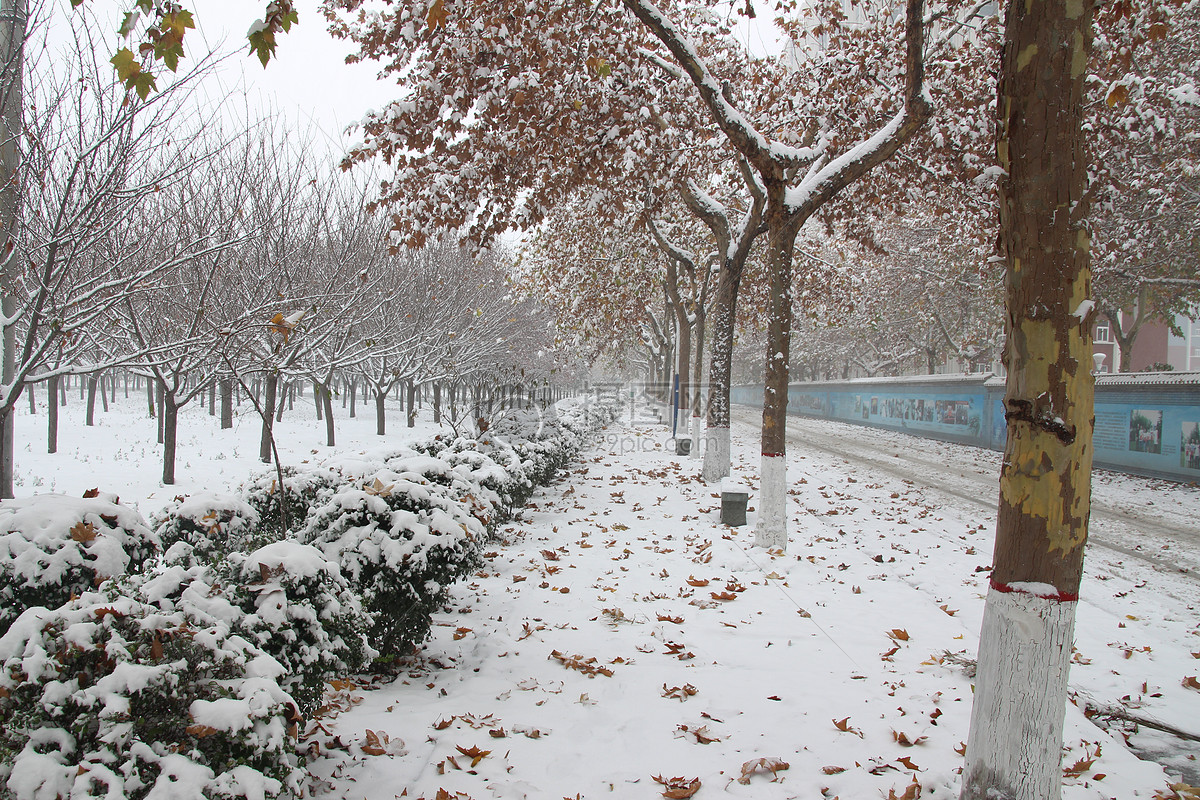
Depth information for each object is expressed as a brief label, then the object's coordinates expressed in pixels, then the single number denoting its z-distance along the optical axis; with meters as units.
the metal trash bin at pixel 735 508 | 8.80
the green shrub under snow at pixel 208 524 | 3.76
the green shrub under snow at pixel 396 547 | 3.84
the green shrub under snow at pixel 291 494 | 4.97
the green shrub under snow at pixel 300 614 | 2.69
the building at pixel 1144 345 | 41.34
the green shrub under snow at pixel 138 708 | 1.92
